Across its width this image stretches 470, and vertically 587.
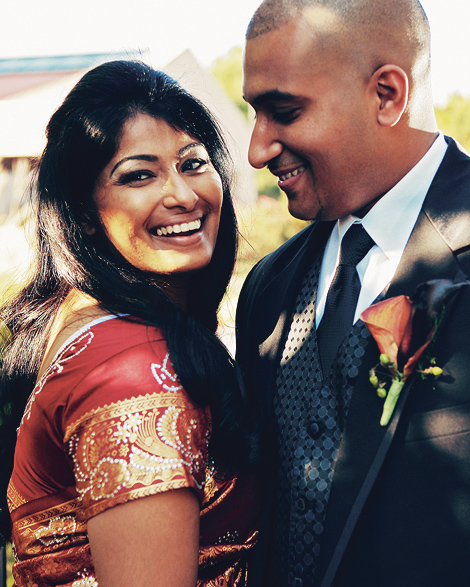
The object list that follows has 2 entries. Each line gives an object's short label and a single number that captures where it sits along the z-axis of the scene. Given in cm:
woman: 86
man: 89
